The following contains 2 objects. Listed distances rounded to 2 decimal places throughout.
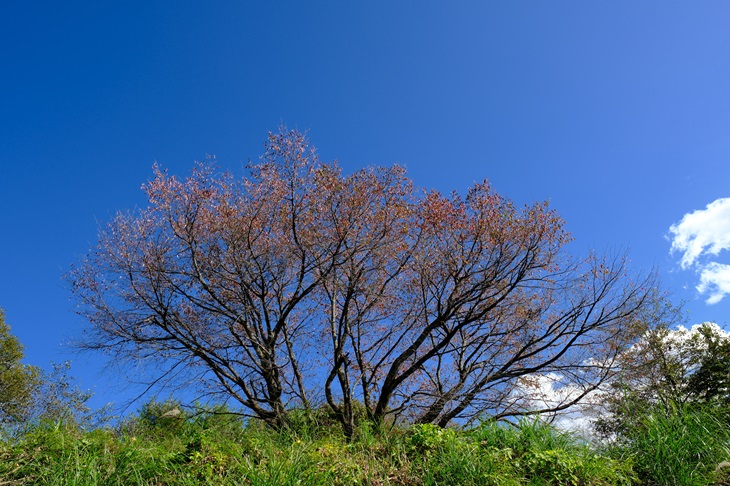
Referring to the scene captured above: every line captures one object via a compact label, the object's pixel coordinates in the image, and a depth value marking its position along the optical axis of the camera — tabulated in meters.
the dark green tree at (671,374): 6.14
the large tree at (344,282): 10.40
